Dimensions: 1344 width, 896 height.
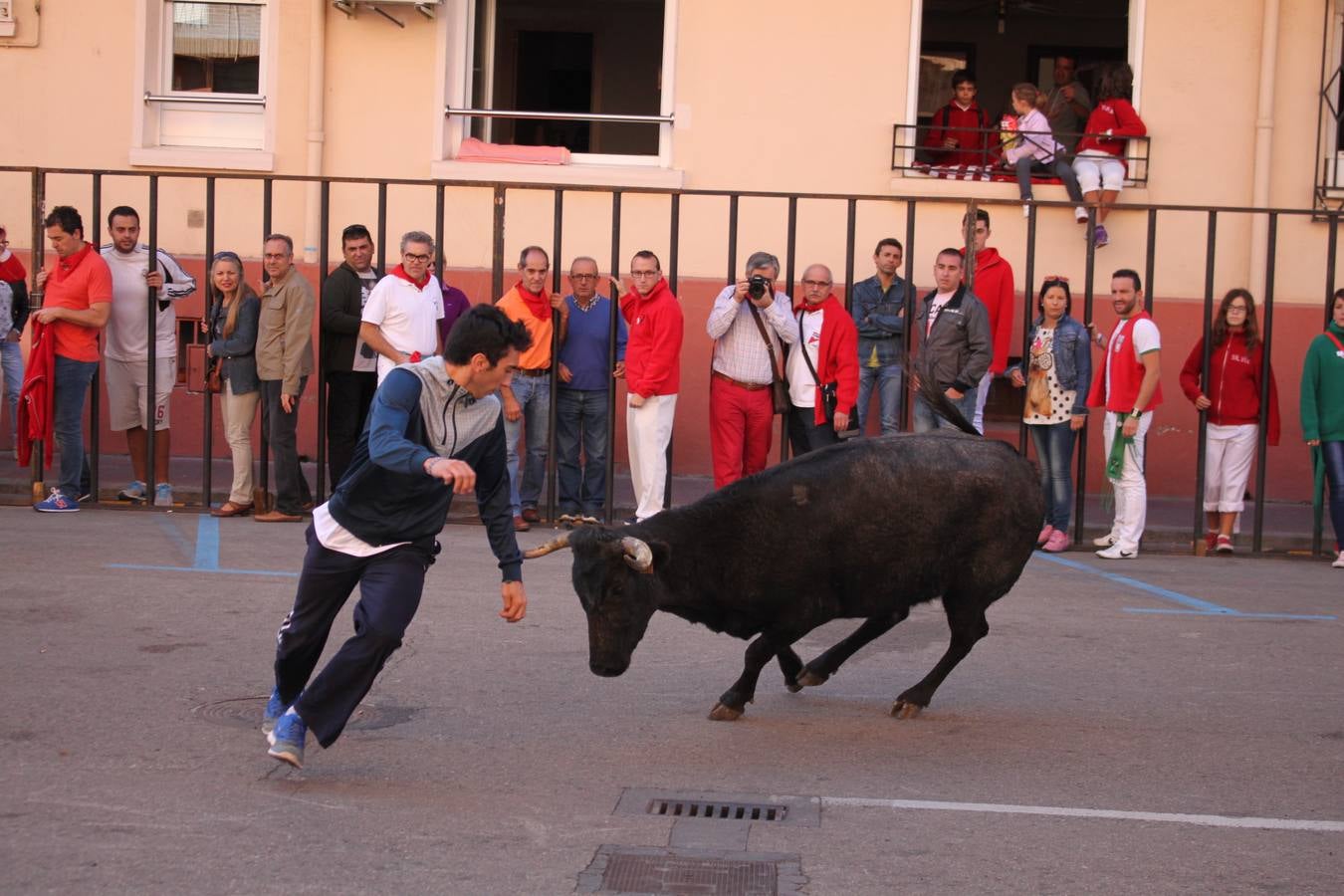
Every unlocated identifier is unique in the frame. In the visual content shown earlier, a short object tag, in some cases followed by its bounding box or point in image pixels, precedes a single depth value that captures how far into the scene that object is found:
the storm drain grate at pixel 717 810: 5.50
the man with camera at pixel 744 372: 11.52
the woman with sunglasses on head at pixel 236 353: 11.82
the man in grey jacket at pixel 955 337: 11.50
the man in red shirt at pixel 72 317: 11.72
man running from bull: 5.54
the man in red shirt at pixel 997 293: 12.29
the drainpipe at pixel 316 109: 14.98
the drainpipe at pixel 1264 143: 14.63
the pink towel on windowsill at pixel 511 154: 15.23
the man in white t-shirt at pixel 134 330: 12.15
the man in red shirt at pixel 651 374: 11.59
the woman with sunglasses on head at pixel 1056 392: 11.77
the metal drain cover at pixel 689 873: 4.78
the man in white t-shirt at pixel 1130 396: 11.59
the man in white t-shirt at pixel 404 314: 11.26
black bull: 6.65
